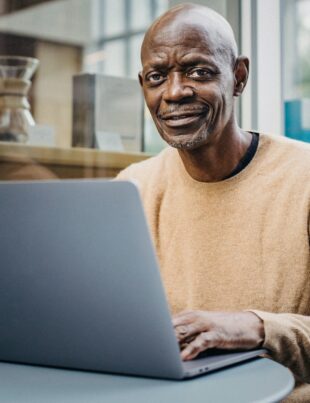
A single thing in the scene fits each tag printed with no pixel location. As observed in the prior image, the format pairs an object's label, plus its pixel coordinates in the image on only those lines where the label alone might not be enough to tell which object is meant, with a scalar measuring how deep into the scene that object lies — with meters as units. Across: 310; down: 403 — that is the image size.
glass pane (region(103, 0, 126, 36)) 2.57
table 0.93
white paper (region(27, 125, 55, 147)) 2.40
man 1.51
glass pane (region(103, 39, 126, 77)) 2.59
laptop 0.95
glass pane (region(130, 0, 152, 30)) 2.64
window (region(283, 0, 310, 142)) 2.87
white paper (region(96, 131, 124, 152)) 2.59
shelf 2.36
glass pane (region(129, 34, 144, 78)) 2.62
